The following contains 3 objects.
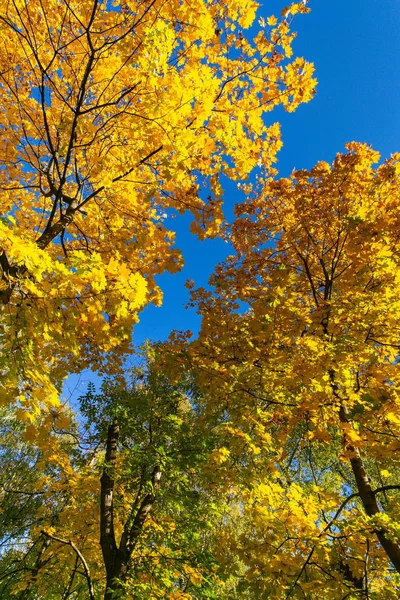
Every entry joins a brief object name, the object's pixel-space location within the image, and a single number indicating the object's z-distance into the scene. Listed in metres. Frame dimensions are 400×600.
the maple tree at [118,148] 2.26
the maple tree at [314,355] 3.58
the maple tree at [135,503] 5.40
